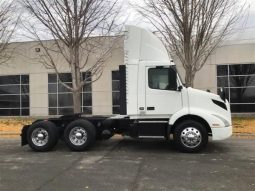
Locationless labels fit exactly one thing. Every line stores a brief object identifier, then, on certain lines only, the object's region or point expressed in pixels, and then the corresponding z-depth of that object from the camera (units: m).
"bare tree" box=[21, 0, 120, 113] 9.77
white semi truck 5.74
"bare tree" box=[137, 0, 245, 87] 9.69
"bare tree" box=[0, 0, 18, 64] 11.61
